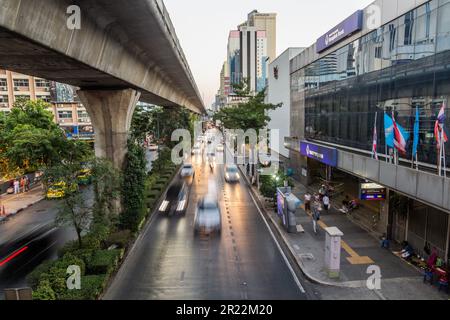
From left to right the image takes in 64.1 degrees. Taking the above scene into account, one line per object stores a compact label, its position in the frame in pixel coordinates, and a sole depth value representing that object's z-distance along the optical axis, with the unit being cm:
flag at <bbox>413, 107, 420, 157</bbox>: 1628
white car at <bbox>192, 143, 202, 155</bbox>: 7956
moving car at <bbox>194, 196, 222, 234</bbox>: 2298
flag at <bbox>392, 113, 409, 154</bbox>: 1623
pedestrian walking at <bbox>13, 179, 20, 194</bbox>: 3731
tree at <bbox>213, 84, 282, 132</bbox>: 4112
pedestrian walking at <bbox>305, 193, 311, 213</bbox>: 2819
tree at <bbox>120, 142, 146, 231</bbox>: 2227
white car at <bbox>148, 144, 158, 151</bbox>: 8824
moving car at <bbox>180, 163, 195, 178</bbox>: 4688
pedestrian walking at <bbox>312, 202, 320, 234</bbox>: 2234
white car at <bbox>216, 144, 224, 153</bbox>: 7879
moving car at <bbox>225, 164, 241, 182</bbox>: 4250
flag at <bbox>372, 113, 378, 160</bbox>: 1959
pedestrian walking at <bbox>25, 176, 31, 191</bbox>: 3909
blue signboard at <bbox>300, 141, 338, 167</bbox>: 2555
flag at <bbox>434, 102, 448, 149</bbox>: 1401
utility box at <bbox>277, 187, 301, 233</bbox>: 2223
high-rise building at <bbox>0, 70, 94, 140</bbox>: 6494
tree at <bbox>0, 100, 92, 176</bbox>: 3065
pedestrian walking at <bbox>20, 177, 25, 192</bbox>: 3828
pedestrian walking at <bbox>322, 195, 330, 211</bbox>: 2722
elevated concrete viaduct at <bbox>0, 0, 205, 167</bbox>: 941
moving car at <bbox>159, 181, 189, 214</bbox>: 2969
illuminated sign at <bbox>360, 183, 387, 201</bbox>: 2045
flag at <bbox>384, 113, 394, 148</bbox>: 1695
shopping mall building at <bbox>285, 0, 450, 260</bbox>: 1590
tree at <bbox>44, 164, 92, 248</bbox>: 1666
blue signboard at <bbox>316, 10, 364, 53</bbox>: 2331
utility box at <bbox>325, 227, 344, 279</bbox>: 1545
